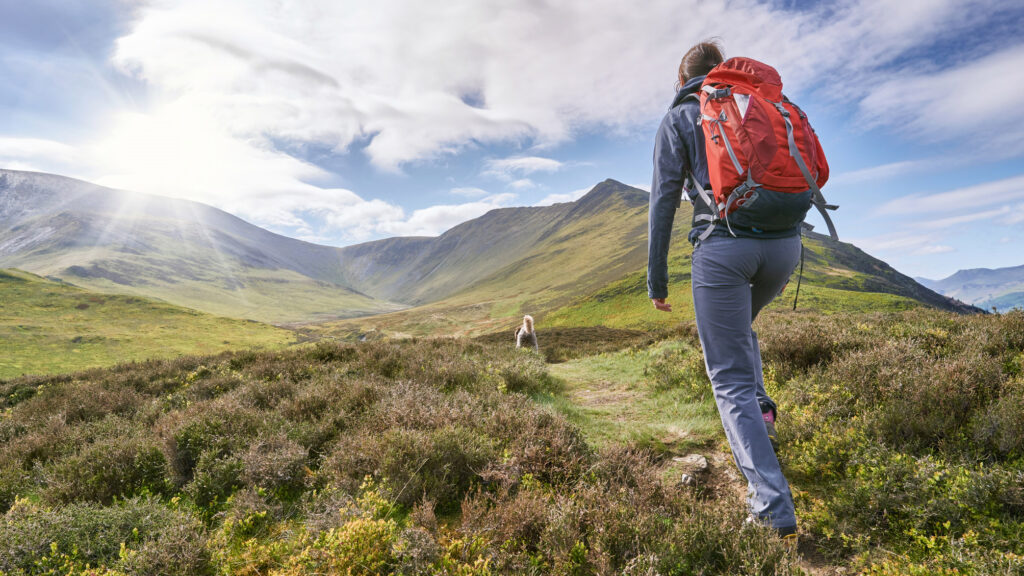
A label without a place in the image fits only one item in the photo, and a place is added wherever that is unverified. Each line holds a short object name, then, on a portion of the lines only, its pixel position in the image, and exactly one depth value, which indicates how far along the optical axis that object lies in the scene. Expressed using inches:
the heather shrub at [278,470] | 136.6
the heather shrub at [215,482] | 135.3
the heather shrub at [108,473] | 140.1
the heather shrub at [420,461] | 124.8
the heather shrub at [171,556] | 93.9
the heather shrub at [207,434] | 153.2
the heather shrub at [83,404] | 244.8
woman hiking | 104.1
